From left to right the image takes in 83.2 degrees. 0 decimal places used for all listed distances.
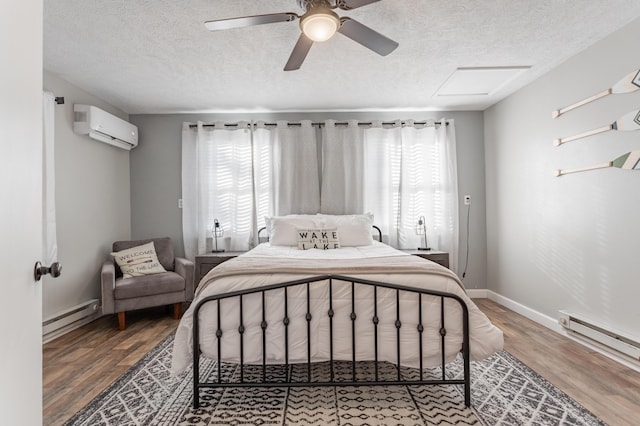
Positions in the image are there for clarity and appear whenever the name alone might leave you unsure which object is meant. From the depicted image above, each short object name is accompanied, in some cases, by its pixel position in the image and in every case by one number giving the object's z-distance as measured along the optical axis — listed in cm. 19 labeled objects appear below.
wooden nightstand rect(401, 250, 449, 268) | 401
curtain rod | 454
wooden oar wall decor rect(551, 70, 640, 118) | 250
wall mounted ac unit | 362
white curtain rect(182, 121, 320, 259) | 450
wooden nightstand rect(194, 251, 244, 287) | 397
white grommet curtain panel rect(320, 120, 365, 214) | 450
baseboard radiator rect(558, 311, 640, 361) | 250
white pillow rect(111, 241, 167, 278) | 381
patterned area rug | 191
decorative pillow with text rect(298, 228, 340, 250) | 371
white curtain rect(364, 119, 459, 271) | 452
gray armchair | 345
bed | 202
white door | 97
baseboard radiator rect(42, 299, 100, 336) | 320
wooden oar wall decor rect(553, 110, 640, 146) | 251
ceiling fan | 196
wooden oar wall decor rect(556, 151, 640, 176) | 251
